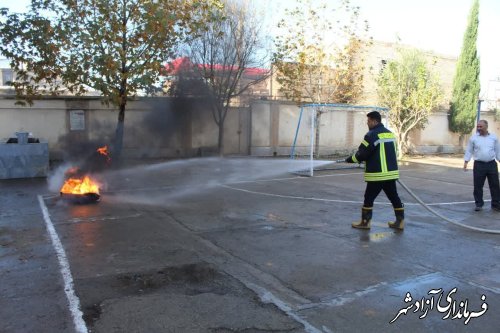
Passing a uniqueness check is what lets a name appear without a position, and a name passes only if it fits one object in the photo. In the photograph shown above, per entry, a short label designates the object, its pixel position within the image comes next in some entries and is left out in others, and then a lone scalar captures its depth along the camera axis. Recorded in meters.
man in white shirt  8.23
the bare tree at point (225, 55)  17.12
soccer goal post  20.91
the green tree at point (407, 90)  19.59
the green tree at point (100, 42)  12.30
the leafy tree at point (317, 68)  18.16
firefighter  6.44
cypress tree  23.70
